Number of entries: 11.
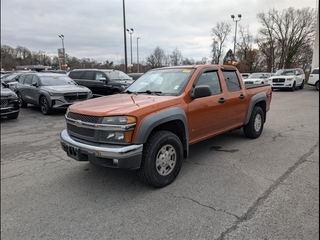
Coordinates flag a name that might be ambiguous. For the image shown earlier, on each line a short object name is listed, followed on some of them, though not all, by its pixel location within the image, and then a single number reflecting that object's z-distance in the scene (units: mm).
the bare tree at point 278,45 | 39250
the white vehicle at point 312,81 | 17773
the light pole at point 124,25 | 20541
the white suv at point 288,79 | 19672
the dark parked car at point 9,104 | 8518
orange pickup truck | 3213
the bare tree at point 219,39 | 42375
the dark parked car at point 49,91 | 9422
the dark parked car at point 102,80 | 12070
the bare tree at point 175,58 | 57162
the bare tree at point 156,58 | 53588
